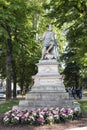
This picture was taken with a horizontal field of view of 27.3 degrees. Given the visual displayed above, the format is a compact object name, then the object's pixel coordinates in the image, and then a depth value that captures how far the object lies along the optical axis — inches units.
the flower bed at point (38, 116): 263.6
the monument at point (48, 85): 338.6
